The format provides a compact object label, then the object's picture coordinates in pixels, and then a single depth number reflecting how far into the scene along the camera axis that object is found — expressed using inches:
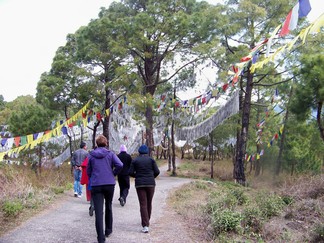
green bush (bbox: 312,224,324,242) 253.0
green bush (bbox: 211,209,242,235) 269.0
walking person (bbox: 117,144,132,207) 365.1
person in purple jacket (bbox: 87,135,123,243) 230.8
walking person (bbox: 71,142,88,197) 412.8
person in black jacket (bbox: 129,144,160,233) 274.4
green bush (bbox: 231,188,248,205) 436.8
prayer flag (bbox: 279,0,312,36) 237.9
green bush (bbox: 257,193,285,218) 368.9
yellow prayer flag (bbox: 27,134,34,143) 709.3
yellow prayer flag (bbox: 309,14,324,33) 196.1
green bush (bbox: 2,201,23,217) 304.9
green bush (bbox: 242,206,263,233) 290.4
